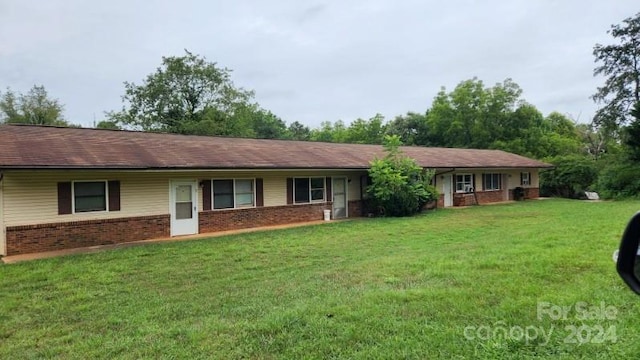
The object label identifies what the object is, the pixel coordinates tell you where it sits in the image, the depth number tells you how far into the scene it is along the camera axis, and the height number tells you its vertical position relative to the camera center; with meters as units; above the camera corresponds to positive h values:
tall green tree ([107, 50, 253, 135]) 37.22 +8.43
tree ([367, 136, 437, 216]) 17.11 -0.11
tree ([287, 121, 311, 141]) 59.53 +8.65
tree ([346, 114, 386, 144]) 49.47 +6.50
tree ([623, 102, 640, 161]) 22.60 +2.34
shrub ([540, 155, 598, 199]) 28.28 +0.09
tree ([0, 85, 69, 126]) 37.31 +7.94
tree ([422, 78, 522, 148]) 40.09 +6.84
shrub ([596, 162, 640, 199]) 23.95 -0.25
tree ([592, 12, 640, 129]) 30.27 +8.14
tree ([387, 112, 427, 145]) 46.47 +6.53
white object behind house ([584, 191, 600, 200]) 26.11 -1.16
